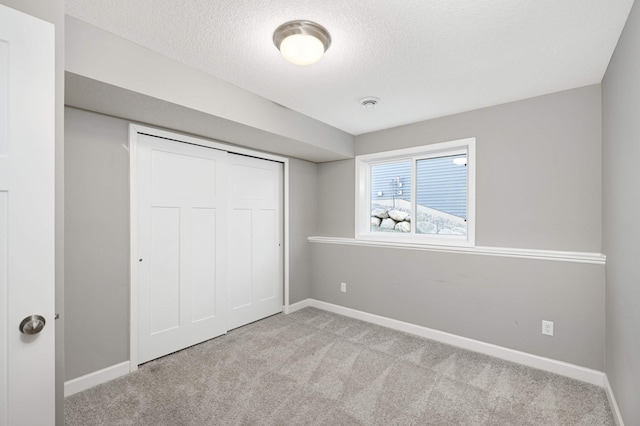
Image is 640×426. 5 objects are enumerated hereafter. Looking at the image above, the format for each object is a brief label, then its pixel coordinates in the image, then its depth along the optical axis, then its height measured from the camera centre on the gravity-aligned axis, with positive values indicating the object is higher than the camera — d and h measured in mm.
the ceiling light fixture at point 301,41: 1650 +969
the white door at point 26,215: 1016 -9
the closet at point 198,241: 2580 -294
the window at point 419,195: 3119 +200
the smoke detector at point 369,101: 2668 +1002
